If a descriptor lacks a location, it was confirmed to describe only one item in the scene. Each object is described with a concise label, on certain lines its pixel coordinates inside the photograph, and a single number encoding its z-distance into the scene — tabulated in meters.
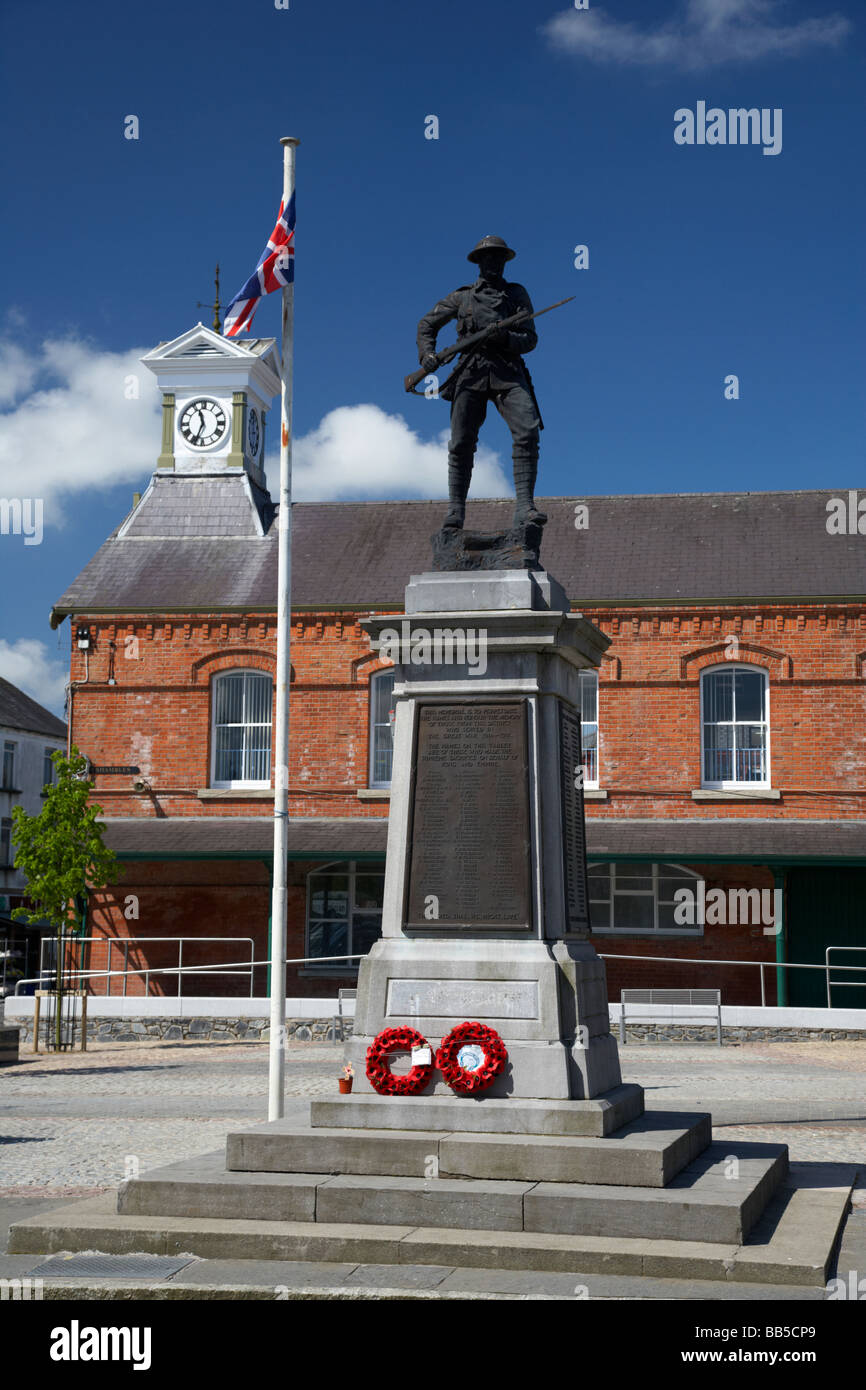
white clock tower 31.08
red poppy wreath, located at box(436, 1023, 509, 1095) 7.94
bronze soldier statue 9.51
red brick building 25.97
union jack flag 13.17
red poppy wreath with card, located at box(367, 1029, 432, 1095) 8.08
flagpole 11.67
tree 21.61
